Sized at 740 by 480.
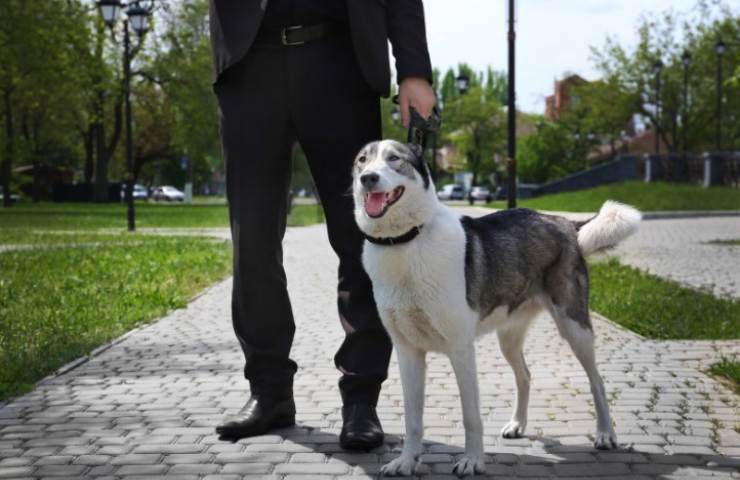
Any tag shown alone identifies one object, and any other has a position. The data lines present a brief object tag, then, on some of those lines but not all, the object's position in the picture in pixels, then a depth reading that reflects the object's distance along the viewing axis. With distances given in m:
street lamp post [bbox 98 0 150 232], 26.30
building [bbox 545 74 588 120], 114.06
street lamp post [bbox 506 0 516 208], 15.74
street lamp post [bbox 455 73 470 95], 36.97
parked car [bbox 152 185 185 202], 95.50
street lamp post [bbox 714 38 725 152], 41.54
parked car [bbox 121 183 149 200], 100.03
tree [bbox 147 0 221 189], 51.22
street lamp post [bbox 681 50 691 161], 46.62
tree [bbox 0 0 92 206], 39.88
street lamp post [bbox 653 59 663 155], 53.90
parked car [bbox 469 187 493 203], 76.76
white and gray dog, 4.07
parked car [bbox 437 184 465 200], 92.29
